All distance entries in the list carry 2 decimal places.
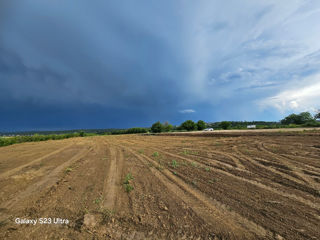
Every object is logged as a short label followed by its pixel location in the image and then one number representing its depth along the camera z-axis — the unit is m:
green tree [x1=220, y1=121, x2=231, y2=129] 57.59
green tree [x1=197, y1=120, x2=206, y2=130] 59.58
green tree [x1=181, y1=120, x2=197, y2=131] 57.53
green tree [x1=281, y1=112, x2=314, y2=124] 50.30
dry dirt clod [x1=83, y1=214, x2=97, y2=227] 2.46
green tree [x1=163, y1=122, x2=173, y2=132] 54.24
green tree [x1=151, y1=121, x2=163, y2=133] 50.78
